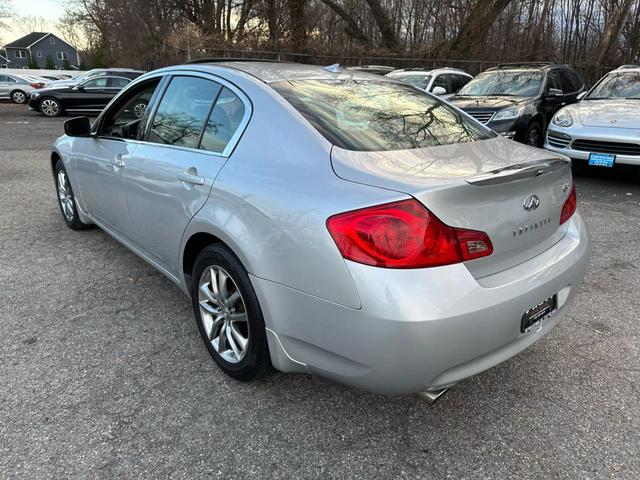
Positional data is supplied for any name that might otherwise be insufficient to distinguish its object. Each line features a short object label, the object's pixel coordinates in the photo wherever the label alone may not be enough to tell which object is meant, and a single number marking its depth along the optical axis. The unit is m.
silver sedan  1.79
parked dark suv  7.66
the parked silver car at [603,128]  6.27
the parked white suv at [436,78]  10.69
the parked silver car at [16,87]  21.27
